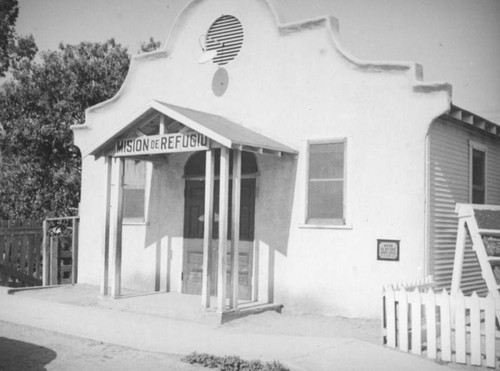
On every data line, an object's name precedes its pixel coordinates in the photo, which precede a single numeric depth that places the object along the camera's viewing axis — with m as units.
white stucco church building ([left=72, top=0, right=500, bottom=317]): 9.88
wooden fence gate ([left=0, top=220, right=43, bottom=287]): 14.55
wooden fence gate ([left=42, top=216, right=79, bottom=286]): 14.99
